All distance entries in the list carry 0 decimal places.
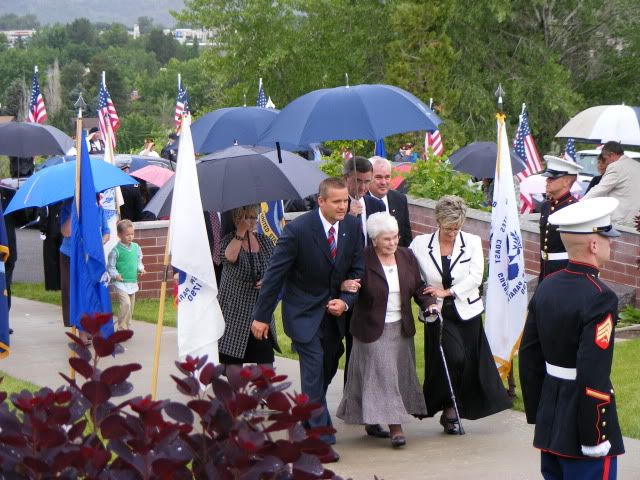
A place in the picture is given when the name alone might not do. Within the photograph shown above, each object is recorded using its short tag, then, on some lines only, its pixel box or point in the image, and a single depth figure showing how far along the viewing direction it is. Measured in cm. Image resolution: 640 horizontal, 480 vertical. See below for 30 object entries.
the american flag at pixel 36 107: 2594
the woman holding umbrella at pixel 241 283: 941
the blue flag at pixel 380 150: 1194
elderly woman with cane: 857
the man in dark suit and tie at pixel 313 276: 853
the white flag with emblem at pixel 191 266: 861
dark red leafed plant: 372
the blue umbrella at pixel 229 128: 1470
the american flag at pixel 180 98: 2304
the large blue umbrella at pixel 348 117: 989
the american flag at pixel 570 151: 2433
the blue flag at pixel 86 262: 1003
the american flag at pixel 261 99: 2394
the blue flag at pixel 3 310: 919
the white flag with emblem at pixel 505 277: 1015
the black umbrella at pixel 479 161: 2070
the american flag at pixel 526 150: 2219
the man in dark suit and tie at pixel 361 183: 947
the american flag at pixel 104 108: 1767
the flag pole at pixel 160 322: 797
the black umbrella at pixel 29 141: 1722
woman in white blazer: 891
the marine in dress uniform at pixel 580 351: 565
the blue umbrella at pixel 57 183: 1183
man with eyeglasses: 1292
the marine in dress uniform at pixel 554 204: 978
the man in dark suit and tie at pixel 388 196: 970
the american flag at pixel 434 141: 2370
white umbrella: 1647
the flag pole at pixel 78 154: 961
